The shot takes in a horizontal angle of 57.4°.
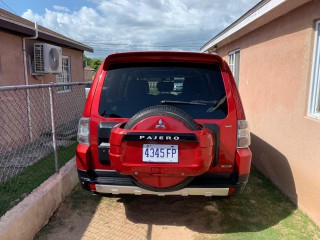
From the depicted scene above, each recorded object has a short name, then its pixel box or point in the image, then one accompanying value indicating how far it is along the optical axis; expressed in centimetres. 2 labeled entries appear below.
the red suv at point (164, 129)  258
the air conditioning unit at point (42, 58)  725
